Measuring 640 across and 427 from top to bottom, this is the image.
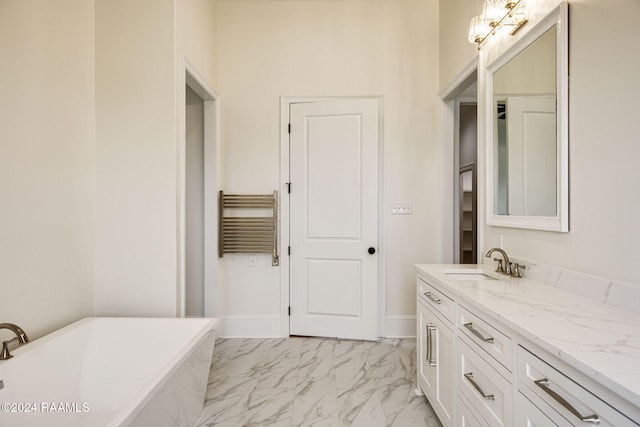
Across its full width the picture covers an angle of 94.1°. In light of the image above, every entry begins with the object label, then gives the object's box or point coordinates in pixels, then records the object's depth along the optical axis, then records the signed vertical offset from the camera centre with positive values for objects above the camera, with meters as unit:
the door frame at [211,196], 2.85 +0.12
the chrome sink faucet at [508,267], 1.65 -0.33
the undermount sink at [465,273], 1.79 -0.40
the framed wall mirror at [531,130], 1.39 +0.44
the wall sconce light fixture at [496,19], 1.69 +1.18
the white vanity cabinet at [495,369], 0.75 -0.53
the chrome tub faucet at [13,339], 1.24 -0.57
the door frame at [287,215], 2.98 -0.06
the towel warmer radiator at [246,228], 2.95 -0.19
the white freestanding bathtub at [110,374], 1.19 -0.78
